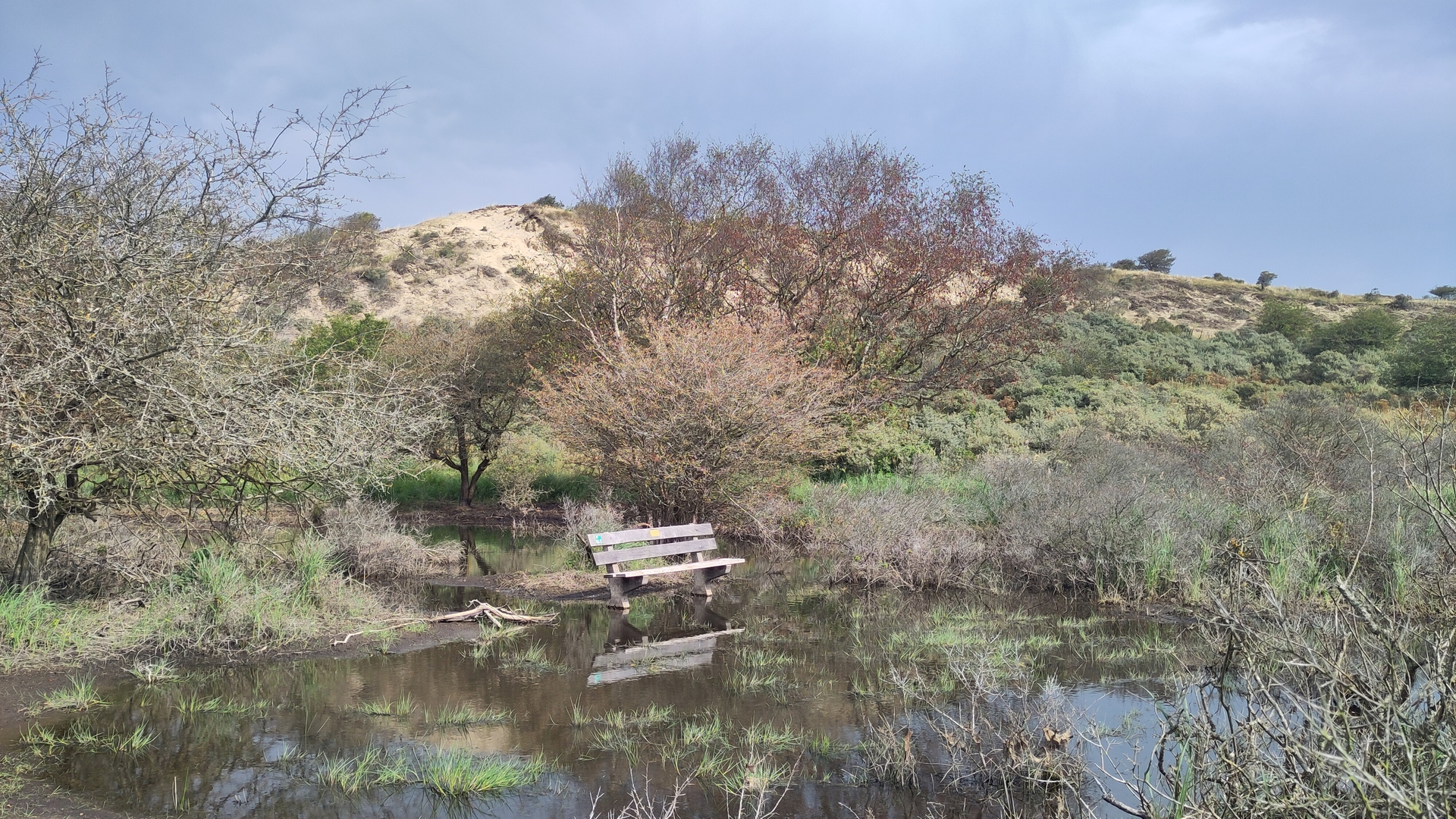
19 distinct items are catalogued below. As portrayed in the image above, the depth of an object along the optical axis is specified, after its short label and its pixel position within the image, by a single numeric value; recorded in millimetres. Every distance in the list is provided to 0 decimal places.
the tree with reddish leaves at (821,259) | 23062
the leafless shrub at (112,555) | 9281
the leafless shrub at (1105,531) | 11742
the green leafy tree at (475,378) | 20797
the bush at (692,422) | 14484
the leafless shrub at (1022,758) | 5406
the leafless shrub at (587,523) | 14812
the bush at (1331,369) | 34781
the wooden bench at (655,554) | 11711
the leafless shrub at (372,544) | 13141
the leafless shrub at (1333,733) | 2848
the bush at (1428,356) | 30391
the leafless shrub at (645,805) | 4977
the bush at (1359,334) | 38750
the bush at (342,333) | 23047
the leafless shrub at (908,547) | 13125
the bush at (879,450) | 21391
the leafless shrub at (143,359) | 7758
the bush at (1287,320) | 43688
